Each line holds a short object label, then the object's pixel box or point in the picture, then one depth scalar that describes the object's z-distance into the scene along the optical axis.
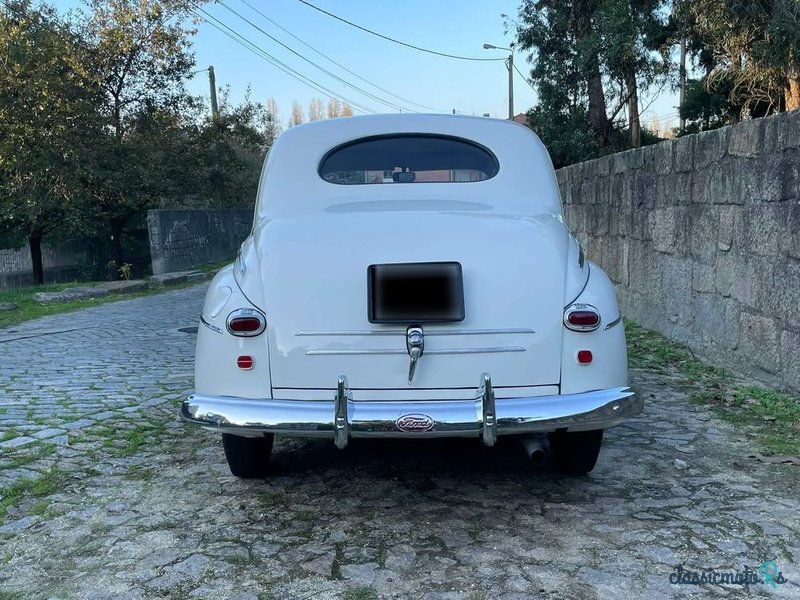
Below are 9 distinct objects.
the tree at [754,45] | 10.88
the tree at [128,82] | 16.19
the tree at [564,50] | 16.56
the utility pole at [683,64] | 13.20
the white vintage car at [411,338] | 2.86
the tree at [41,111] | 14.73
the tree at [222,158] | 18.89
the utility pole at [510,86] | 36.91
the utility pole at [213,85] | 22.53
